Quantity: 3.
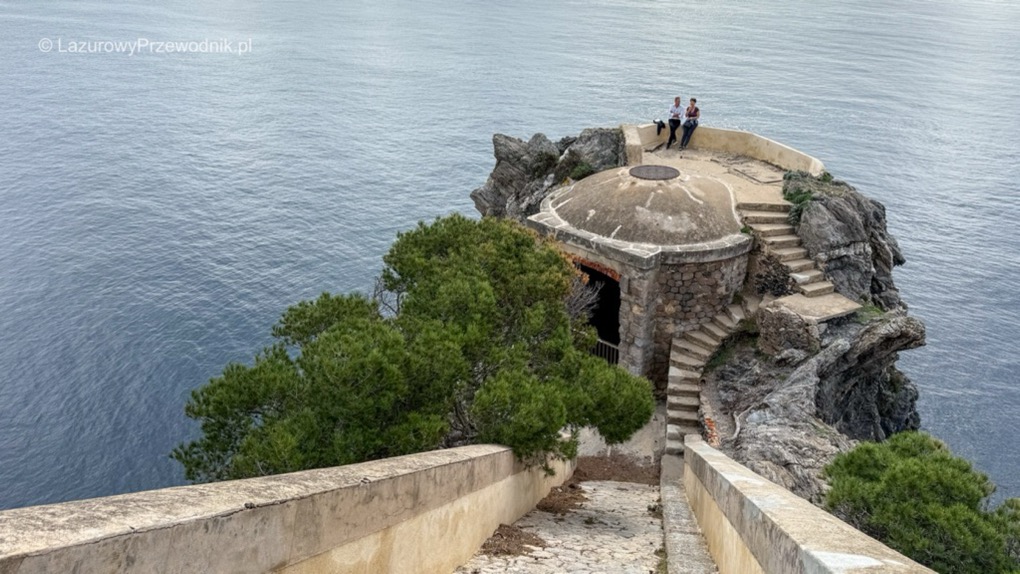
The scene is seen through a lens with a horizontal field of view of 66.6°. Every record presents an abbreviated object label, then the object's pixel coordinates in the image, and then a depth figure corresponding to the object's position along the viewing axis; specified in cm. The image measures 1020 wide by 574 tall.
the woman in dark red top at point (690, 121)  3647
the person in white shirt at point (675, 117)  3653
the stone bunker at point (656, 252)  2636
